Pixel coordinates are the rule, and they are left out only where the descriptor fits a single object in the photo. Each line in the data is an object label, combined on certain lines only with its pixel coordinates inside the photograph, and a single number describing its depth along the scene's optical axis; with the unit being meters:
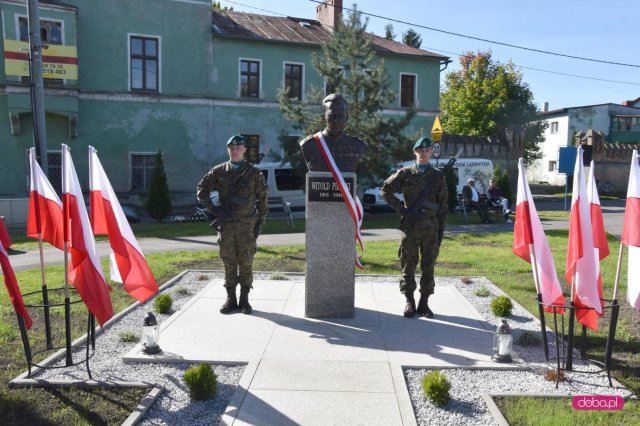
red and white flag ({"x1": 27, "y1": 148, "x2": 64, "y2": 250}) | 4.59
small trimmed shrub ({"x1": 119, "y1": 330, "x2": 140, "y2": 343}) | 5.65
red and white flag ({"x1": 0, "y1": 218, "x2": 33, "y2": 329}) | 4.17
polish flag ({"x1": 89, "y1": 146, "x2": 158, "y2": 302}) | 4.54
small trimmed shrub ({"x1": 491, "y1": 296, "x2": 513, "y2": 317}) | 6.68
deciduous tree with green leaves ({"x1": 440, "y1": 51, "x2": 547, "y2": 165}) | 38.00
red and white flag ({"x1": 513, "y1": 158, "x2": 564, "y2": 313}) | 4.59
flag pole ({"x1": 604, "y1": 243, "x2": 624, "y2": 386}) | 4.55
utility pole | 14.02
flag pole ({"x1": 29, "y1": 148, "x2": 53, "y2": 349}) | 4.57
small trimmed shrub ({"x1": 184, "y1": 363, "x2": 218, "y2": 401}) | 4.15
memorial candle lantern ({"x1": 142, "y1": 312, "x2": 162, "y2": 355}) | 5.09
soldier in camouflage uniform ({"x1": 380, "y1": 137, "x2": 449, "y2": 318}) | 6.24
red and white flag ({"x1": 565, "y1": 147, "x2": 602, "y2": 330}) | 4.46
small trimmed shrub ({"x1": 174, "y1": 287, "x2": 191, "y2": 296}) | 7.71
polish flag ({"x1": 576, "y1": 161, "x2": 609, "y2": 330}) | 4.83
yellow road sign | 15.10
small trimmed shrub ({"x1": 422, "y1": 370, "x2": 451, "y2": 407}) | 4.12
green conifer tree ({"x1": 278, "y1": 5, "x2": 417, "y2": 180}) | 18.14
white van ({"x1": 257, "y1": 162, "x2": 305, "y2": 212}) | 19.50
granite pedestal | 6.21
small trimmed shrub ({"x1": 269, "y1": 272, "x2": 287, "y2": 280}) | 8.84
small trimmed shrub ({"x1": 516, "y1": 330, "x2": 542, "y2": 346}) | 5.67
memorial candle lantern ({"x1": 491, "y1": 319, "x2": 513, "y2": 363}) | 5.01
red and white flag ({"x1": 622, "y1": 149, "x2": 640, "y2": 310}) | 4.42
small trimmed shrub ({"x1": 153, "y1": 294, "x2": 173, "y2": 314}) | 6.66
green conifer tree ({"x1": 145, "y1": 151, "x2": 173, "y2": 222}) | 20.62
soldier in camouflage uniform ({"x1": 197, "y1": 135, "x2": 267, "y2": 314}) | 6.36
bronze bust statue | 6.25
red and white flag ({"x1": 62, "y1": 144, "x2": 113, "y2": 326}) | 4.34
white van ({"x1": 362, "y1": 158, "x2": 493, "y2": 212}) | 24.05
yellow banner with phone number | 19.67
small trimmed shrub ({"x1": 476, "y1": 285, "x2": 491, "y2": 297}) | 7.80
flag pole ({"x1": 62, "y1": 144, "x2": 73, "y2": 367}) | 4.40
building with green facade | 20.66
